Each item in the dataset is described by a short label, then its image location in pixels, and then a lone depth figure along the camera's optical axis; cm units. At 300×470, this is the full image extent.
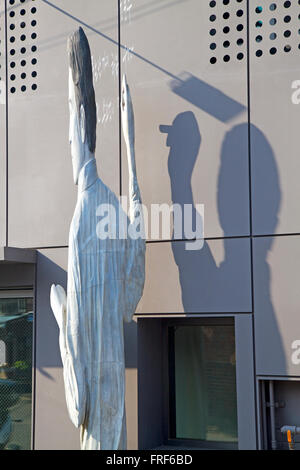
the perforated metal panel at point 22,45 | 835
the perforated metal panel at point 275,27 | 706
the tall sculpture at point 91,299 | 630
